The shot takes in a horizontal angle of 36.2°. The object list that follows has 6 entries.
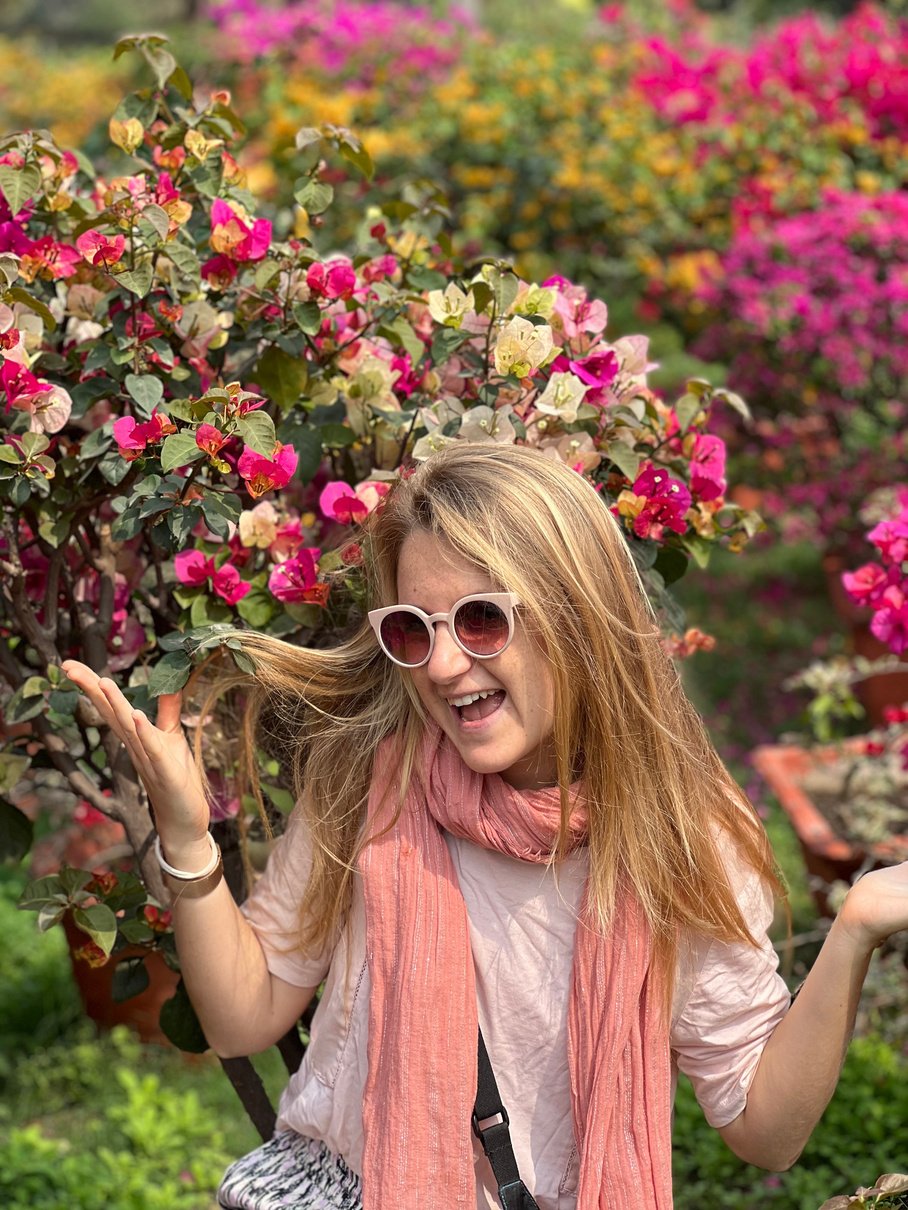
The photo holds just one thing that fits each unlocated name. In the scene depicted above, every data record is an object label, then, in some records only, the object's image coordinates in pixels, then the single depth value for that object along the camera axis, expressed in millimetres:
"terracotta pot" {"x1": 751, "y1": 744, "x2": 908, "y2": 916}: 3103
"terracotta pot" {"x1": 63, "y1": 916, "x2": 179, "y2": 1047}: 3057
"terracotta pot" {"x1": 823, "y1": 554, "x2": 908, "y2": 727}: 4012
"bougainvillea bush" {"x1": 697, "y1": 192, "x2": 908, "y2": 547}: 4664
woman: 1513
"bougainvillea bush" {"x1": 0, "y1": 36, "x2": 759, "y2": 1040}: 1565
